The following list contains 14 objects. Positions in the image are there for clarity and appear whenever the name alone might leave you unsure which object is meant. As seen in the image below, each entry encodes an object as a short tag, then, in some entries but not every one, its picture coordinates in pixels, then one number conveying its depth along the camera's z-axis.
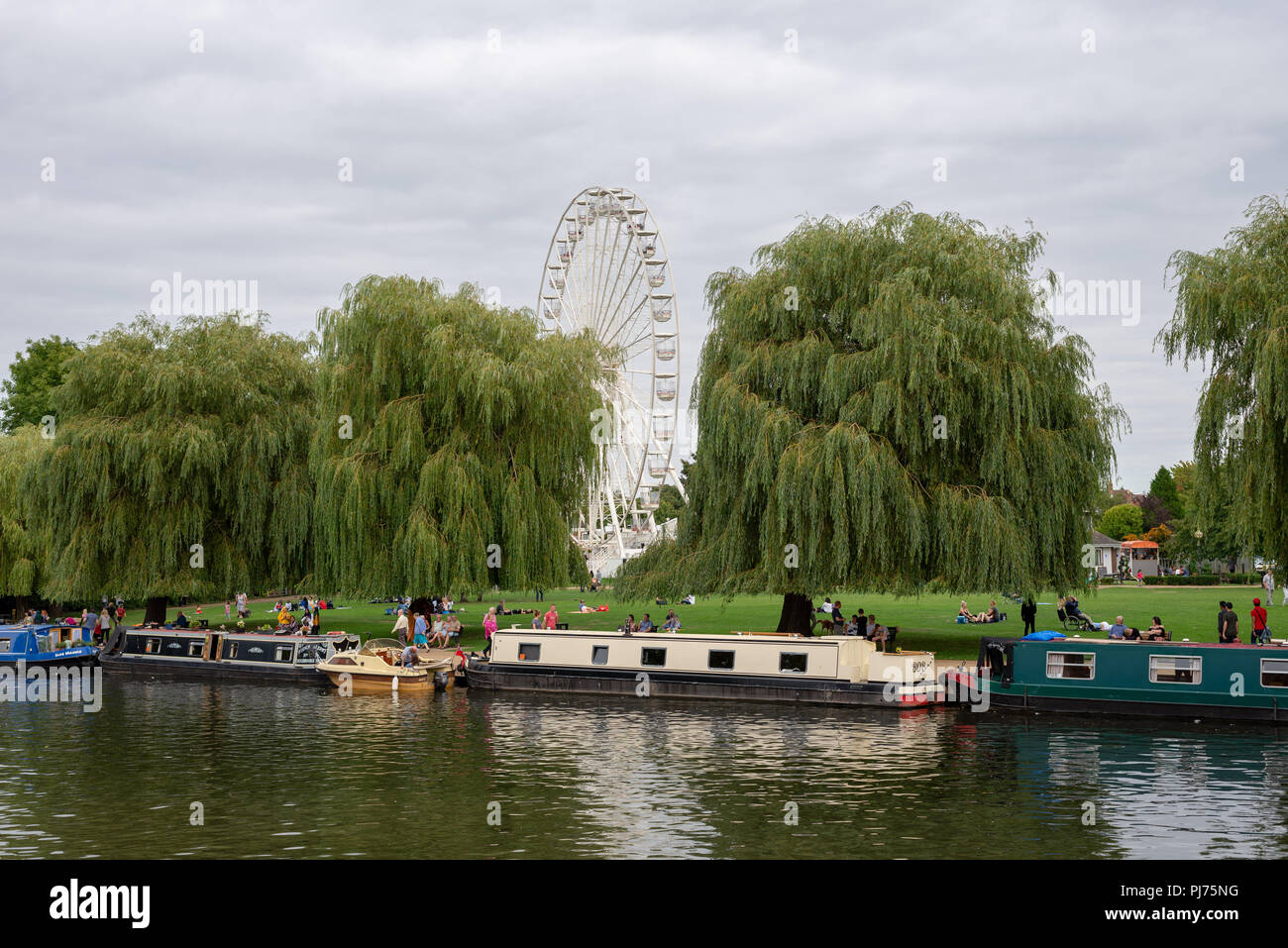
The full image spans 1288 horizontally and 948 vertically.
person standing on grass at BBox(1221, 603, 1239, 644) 37.66
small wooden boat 42.94
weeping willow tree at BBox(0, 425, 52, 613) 69.50
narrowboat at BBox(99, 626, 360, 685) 47.91
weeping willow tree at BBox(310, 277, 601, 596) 47.72
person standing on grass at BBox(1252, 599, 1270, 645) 38.00
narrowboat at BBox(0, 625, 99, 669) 52.03
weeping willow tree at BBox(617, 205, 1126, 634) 39.31
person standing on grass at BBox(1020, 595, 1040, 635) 46.06
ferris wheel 76.62
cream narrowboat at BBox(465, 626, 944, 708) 37.19
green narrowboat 32.31
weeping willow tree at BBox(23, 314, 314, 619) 52.62
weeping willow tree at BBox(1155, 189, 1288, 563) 32.83
